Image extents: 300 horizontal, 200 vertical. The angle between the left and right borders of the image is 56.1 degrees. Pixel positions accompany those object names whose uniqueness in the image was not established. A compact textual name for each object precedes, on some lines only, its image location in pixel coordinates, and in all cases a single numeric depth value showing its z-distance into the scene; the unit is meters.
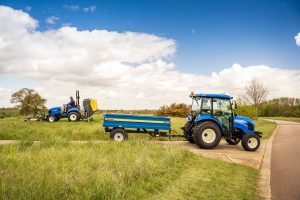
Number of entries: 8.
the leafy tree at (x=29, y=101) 36.84
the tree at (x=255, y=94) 44.78
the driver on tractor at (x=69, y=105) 22.81
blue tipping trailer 12.70
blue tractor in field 22.36
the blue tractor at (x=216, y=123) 11.69
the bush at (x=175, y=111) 41.91
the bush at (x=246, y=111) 34.88
